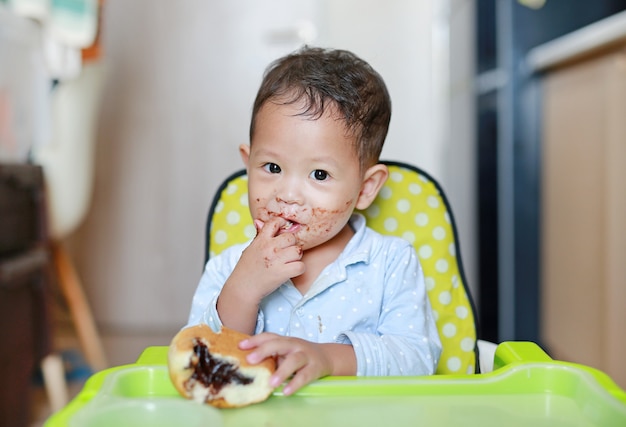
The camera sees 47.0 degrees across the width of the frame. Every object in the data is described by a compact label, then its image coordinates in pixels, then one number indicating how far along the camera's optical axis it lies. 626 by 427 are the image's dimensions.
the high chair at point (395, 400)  0.63
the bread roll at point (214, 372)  0.67
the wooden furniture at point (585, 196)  1.66
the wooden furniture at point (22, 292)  1.80
